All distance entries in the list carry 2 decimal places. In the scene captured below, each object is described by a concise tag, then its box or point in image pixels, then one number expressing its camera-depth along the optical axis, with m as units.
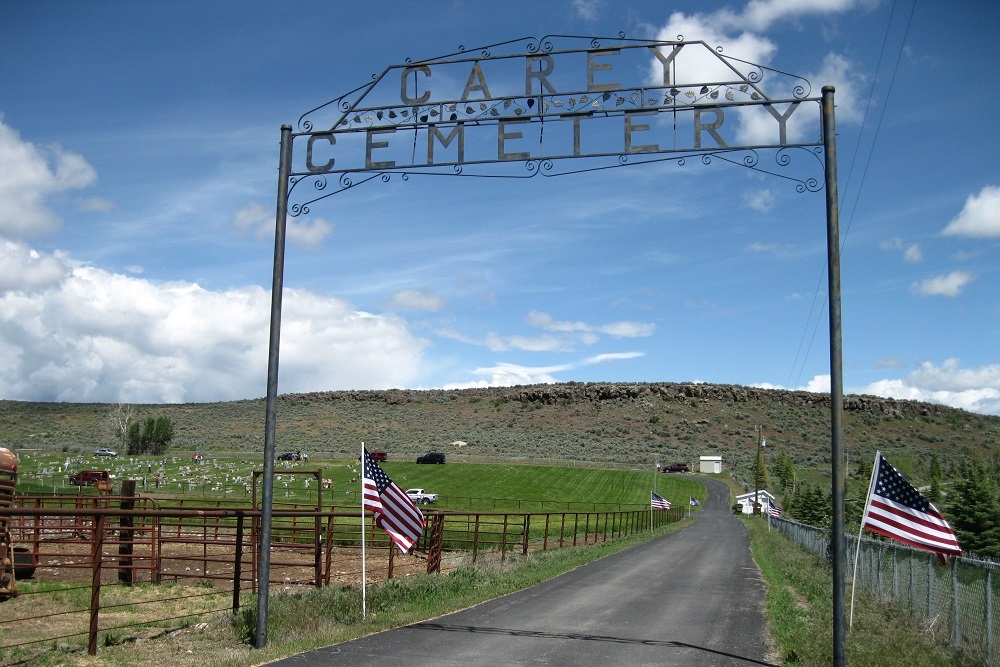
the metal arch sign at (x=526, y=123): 9.75
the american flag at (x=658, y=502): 47.97
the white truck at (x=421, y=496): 55.91
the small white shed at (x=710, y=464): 107.69
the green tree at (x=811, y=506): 51.66
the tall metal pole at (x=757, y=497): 72.56
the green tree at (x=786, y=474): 90.44
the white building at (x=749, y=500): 73.75
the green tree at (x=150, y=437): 90.44
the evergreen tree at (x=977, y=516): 38.53
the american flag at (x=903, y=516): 10.40
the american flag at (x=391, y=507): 12.98
